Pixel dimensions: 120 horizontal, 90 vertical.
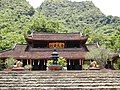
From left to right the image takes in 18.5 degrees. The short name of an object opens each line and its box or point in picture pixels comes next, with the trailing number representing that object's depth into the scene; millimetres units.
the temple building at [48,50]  39062
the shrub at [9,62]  34350
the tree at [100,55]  36094
